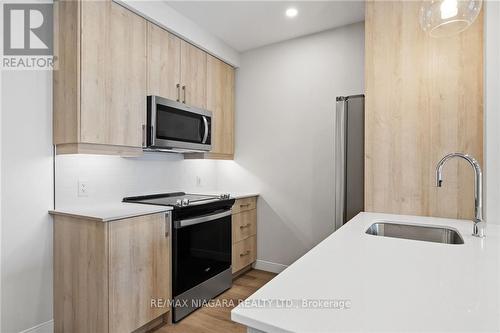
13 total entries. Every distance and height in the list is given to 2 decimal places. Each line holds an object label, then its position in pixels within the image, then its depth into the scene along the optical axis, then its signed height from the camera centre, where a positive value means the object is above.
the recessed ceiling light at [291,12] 2.52 +1.38
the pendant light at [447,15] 1.33 +0.73
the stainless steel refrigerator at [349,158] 2.19 +0.07
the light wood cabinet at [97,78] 1.88 +0.62
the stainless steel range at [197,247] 2.20 -0.68
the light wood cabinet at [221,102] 3.09 +0.72
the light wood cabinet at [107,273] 1.76 -0.70
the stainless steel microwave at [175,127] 2.30 +0.35
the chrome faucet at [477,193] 1.31 -0.12
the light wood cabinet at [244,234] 2.99 -0.74
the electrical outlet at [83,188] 2.15 -0.16
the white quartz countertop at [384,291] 0.58 -0.31
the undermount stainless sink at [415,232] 1.51 -0.36
